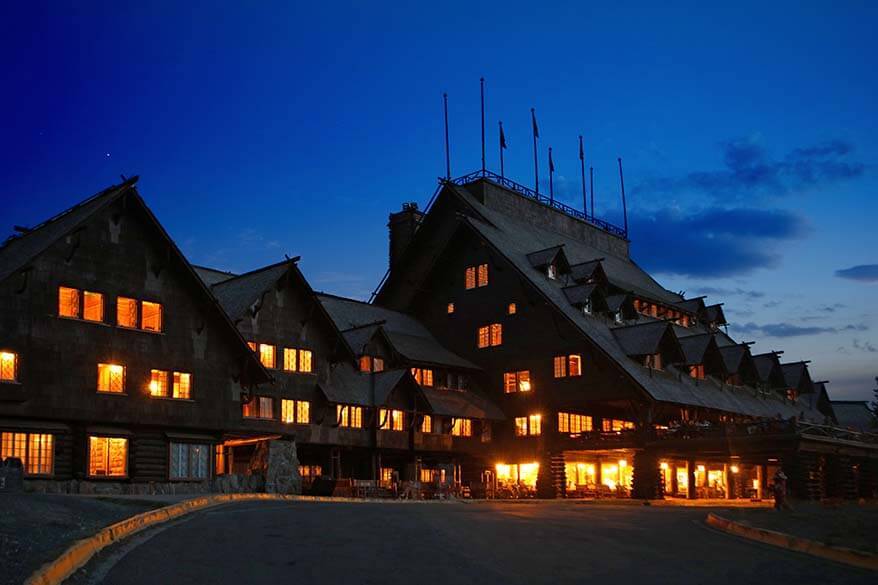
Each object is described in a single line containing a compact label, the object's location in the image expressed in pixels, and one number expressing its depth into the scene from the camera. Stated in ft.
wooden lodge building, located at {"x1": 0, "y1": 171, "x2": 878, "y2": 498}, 135.74
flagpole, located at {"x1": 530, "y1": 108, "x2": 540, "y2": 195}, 273.54
